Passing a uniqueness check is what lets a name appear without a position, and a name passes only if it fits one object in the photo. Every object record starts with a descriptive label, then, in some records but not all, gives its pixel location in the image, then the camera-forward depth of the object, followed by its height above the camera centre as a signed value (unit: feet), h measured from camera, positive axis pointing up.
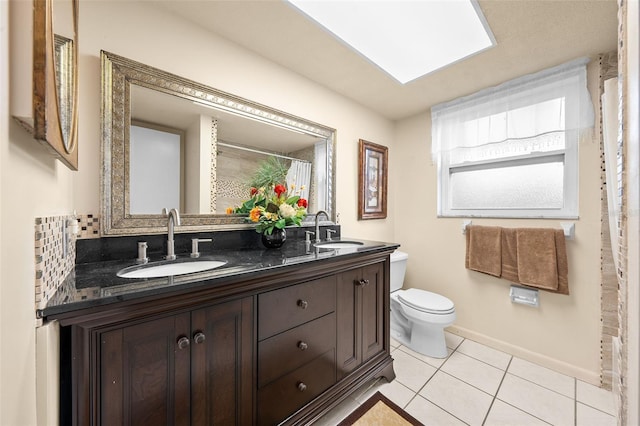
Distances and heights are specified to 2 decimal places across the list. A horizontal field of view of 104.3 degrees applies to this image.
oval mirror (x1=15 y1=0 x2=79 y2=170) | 1.64 +1.11
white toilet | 6.40 -2.76
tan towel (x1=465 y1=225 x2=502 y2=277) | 6.86 -1.03
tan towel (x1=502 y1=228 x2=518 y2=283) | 6.60 -1.13
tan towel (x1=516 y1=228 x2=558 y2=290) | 6.00 -1.12
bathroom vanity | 2.47 -1.61
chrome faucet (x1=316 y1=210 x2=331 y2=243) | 6.40 -0.27
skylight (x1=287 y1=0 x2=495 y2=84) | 4.43 +3.69
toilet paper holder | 6.40 -2.18
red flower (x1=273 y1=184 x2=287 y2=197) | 5.77 +0.58
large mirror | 4.04 +1.31
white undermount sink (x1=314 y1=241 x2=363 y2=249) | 6.13 -0.77
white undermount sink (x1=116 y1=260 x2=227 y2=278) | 3.73 -0.87
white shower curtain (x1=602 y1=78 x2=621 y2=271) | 4.46 +1.28
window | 5.97 +1.84
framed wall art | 7.98 +1.11
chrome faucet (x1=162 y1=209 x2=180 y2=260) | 4.16 -0.41
